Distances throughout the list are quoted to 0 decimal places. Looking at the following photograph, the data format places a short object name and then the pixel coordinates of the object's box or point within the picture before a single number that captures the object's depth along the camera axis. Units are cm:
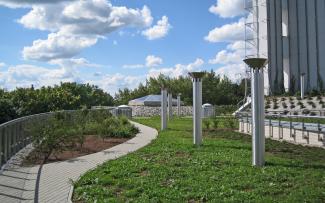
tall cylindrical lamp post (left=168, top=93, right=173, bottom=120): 3891
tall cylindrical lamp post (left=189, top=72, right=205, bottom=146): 1688
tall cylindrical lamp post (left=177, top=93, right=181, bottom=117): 4896
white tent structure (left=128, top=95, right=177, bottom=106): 6844
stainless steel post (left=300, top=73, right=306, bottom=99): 4344
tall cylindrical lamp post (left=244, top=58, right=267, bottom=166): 1172
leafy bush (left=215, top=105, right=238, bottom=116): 4750
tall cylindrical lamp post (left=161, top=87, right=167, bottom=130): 2597
